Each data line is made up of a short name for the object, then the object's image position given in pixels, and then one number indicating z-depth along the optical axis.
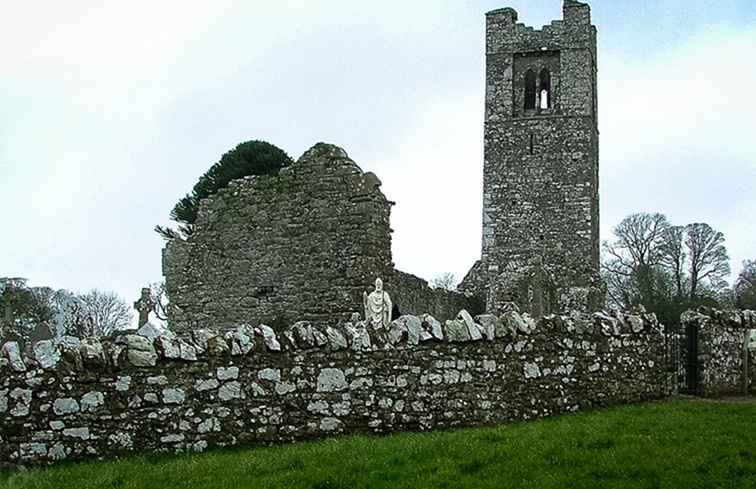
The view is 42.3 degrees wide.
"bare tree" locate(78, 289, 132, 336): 43.97
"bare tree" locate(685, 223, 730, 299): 47.12
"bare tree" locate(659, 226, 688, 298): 47.19
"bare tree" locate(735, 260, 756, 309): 39.23
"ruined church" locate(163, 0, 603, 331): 14.89
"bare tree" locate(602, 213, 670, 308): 45.44
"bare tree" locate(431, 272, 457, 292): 54.23
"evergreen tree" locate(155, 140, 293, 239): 38.62
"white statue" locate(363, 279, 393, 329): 13.55
